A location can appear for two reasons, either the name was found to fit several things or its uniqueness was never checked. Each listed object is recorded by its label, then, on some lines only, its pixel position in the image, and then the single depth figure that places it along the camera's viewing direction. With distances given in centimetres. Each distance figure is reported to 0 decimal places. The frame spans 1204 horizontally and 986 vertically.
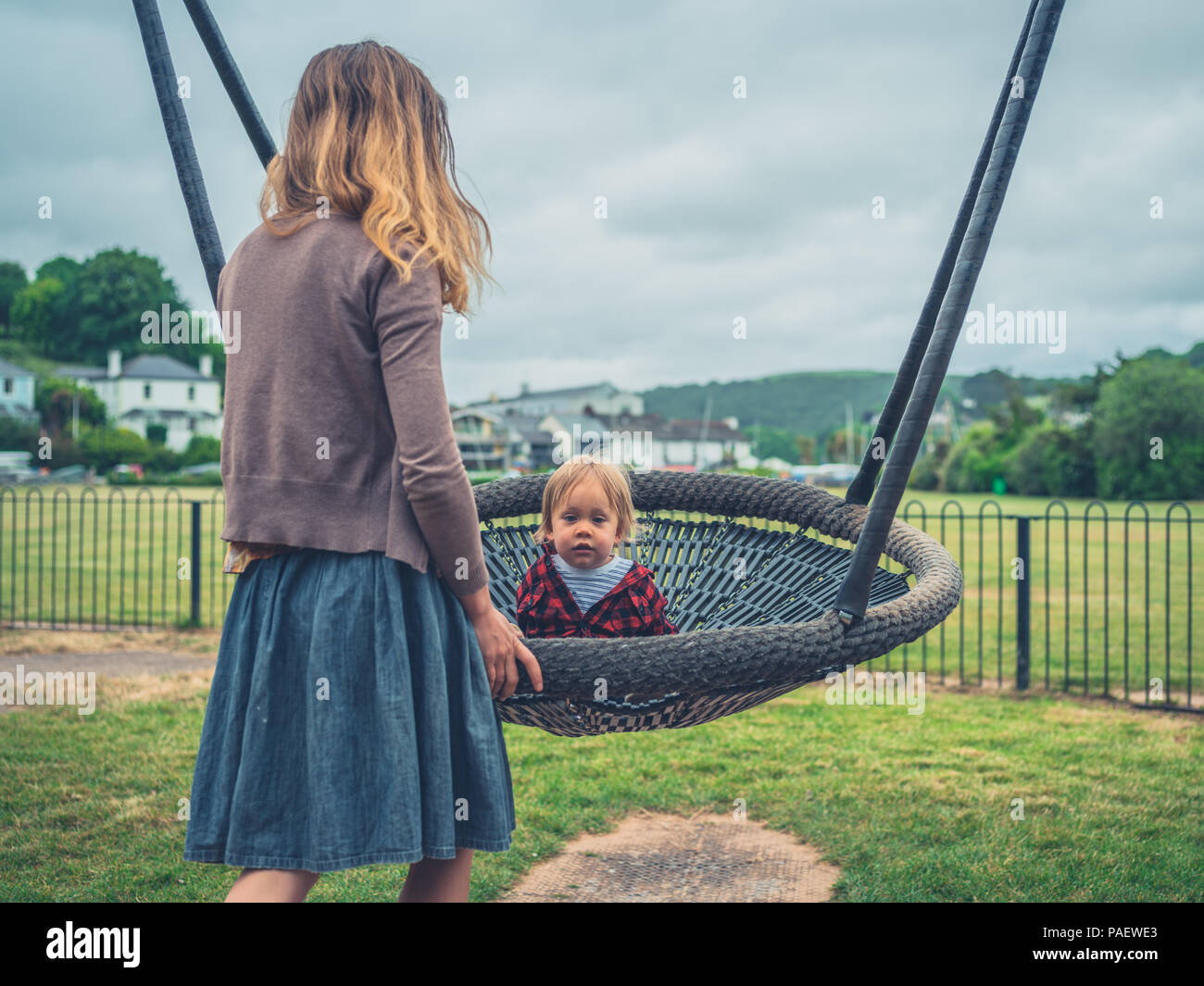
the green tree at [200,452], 4559
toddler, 215
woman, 131
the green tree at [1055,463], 3269
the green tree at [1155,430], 2988
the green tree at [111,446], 4028
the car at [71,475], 3456
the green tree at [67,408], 4491
